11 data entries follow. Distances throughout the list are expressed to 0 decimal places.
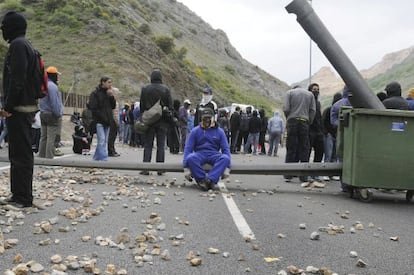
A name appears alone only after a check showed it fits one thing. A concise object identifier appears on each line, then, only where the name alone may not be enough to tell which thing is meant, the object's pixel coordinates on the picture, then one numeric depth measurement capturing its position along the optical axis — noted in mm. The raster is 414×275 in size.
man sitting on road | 9625
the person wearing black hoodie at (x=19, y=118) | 6855
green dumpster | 8625
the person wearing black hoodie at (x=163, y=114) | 11656
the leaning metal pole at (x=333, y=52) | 9328
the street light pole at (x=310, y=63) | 37150
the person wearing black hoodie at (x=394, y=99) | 9953
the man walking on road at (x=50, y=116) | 11727
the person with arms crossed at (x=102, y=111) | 12891
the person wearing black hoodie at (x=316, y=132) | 12508
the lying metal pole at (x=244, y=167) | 9742
